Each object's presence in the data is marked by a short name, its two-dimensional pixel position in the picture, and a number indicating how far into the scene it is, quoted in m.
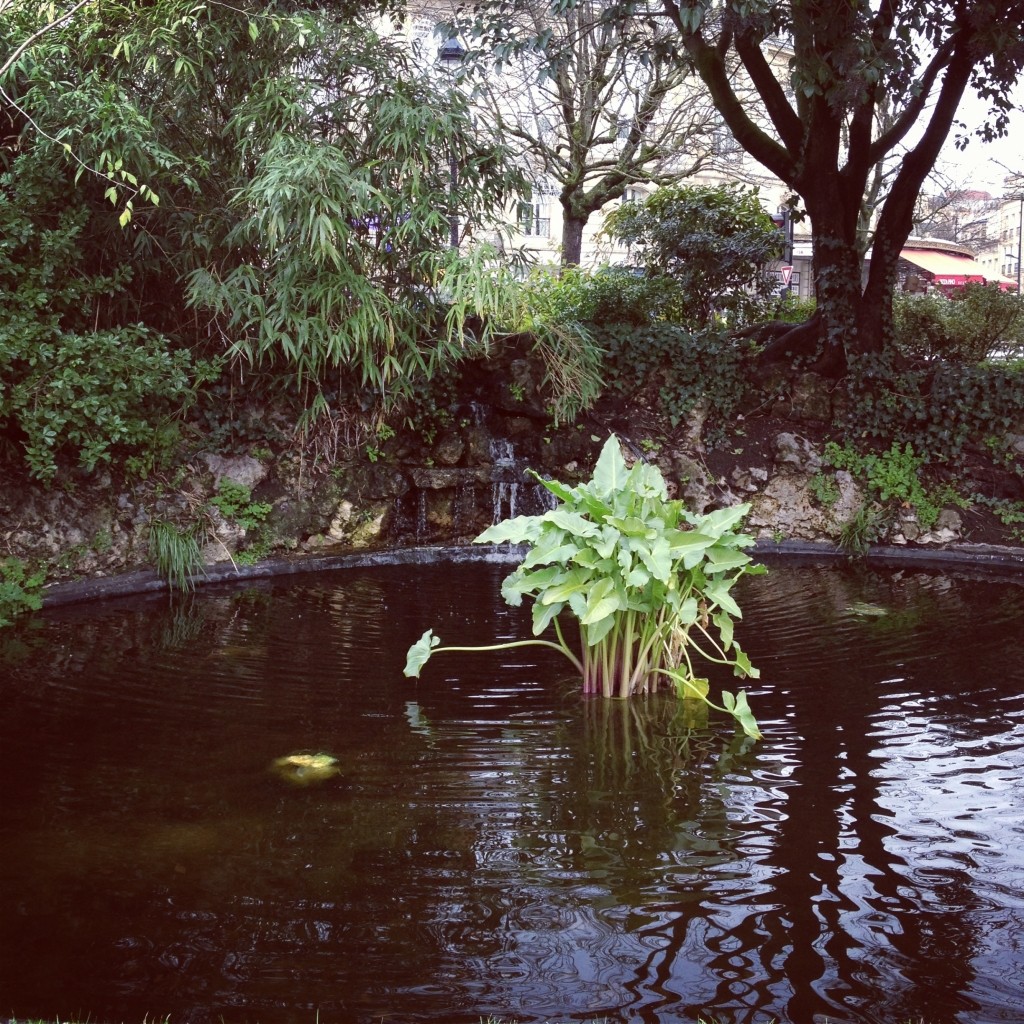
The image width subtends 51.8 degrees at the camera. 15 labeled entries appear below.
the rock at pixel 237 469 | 10.05
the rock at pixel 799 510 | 11.30
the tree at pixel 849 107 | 8.84
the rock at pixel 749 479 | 11.55
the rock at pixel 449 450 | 11.27
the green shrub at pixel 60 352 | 8.17
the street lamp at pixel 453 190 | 9.44
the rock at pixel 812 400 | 11.87
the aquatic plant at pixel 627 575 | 5.55
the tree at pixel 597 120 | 16.42
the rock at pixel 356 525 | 10.52
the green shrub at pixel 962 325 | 13.10
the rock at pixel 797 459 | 11.55
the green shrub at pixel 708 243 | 14.09
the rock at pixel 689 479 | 11.42
